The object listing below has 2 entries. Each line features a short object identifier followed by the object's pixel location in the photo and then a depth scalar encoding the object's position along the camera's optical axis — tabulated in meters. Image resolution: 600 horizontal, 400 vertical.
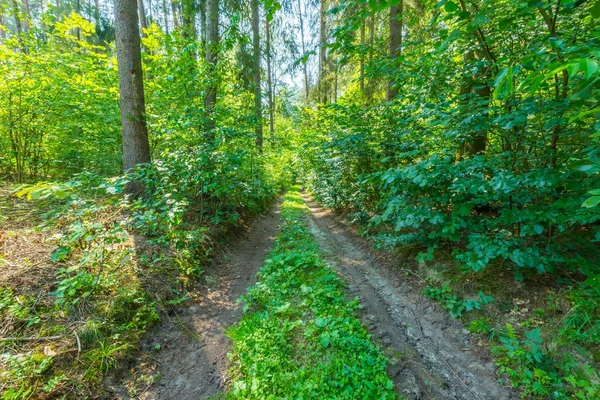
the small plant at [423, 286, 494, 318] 3.06
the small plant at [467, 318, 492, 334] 2.82
